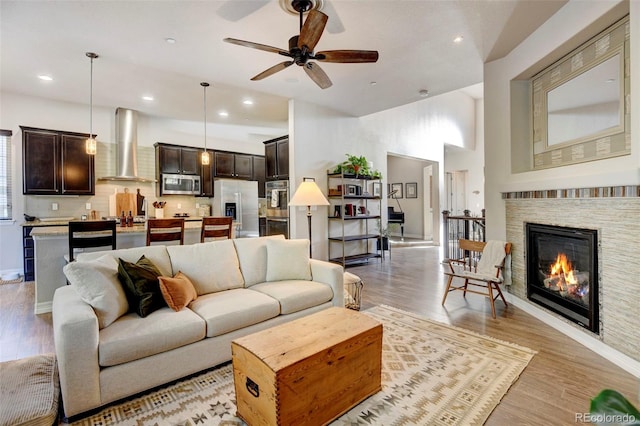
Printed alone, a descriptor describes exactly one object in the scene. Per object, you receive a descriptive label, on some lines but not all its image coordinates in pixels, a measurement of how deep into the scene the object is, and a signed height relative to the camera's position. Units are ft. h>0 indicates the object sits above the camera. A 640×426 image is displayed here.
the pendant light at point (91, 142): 12.54 +3.08
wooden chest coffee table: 5.11 -2.88
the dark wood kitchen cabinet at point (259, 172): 26.30 +3.26
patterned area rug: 5.92 -3.96
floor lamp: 14.25 +0.62
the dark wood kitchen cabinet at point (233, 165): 24.11 +3.61
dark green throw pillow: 7.41 -1.88
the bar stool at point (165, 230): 12.65 -0.80
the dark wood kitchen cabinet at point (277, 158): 19.33 +3.31
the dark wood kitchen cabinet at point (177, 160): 21.27 +3.62
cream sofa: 5.92 -2.49
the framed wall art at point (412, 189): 36.06 +2.25
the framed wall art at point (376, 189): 23.86 +1.52
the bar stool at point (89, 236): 11.05 -0.90
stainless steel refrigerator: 23.11 +0.55
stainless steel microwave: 21.43 +1.86
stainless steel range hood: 19.45 +4.06
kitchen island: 11.79 -1.90
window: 16.75 +2.03
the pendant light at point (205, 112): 15.75 +6.41
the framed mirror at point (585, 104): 8.37 +3.25
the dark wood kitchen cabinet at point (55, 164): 16.74 +2.73
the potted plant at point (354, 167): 19.98 +2.75
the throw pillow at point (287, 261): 10.62 -1.78
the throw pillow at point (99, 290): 6.77 -1.76
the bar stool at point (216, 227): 13.97 -0.78
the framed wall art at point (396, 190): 37.63 +2.25
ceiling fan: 8.46 +4.80
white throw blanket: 12.13 -2.06
